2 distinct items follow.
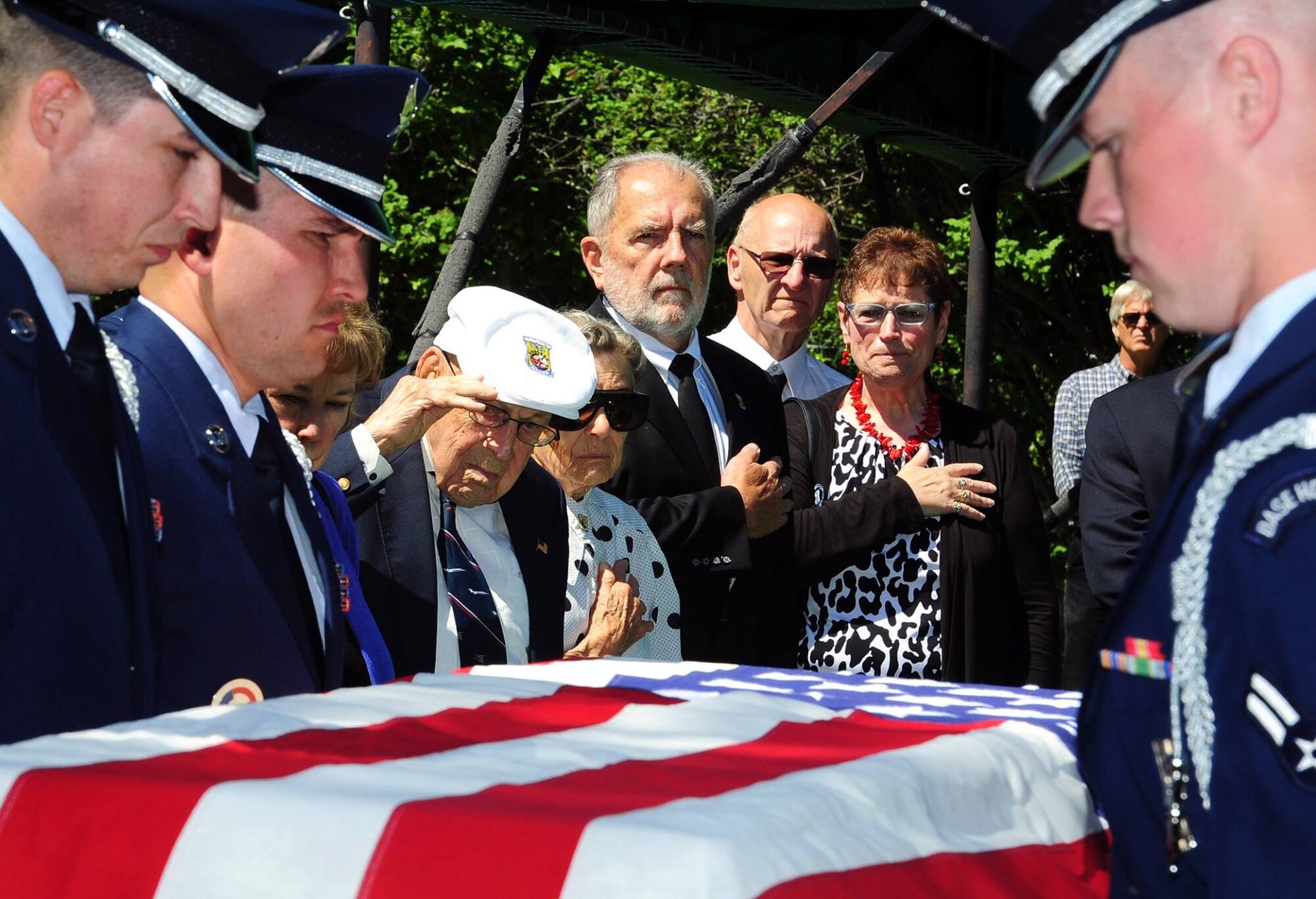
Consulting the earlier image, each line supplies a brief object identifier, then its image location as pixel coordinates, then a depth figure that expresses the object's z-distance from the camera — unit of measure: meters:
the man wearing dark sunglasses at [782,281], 5.60
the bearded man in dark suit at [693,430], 4.36
